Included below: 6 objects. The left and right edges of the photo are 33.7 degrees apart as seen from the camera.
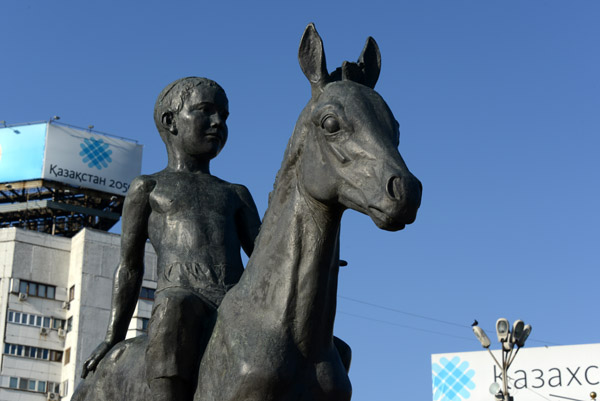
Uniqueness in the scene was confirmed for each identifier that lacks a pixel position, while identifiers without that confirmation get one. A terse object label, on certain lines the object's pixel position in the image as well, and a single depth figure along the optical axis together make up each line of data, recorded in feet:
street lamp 80.18
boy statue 20.57
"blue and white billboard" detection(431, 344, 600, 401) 195.21
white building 204.44
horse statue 16.37
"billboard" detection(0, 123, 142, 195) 212.84
